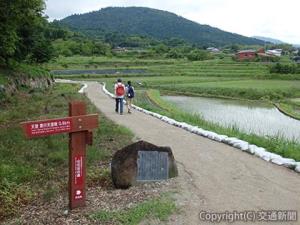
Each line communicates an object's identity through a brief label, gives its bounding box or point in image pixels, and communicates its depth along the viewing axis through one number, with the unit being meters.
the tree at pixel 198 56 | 61.09
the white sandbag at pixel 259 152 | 6.65
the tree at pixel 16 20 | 10.76
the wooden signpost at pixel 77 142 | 4.37
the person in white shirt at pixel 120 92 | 12.66
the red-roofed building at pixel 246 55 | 61.68
